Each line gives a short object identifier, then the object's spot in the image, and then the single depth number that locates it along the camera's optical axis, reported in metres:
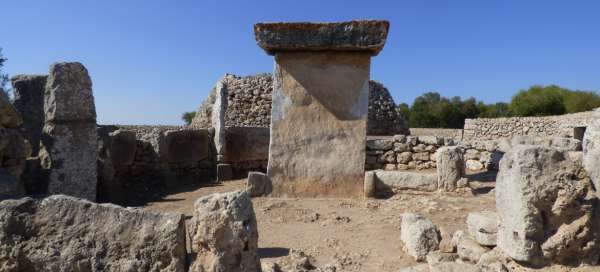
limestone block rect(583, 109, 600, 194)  3.41
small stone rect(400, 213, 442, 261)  4.18
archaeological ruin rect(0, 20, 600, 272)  2.69
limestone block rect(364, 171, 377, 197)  7.32
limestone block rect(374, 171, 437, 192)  7.43
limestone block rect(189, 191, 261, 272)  2.67
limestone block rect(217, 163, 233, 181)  10.49
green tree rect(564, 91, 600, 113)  35.22
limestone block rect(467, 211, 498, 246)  3.82
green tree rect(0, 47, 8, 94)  15.21
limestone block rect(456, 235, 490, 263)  3.77
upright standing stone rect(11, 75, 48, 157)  7.93
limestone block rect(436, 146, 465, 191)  7.29
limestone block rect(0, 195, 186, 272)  2.62
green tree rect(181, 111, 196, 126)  49.72
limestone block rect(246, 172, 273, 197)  7.39
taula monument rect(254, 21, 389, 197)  7.43
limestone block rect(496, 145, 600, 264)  3.19
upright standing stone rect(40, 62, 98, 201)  6.49
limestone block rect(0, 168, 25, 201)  3.71
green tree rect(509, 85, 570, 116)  37.62
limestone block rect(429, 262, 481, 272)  3.20
